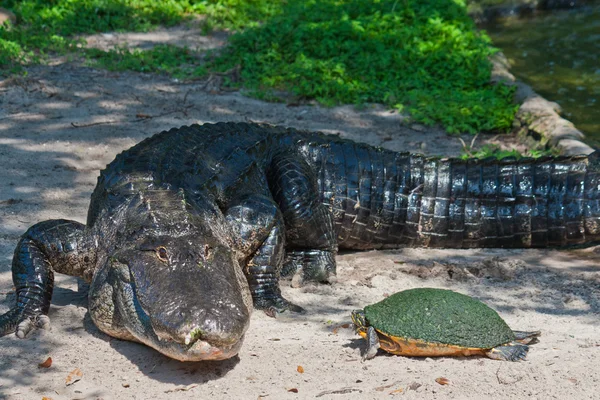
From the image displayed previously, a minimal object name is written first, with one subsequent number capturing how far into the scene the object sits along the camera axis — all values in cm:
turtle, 394
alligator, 401
